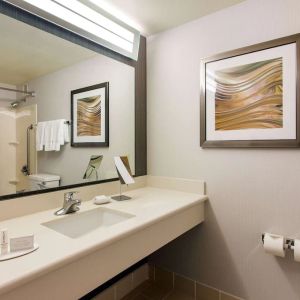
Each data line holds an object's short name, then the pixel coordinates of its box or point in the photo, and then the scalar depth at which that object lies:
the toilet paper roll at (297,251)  1.21
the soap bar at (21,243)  0.79
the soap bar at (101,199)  1.44
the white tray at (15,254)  0.76
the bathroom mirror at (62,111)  1.21
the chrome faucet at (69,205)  1.25
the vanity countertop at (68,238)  0.70
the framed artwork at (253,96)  1.29
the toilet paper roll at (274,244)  1.27
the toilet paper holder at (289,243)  1.26
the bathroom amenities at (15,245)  0.79
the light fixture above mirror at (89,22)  1.28
